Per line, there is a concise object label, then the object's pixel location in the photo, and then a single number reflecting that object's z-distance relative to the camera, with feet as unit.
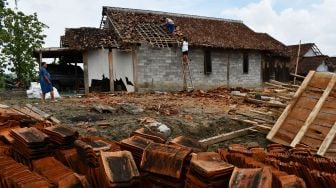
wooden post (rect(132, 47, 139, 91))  61.31
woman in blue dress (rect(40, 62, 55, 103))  40.56
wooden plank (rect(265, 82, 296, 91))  26.25
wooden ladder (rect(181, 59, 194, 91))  67.23
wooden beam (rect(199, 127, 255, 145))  22.35
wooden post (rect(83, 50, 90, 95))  59.52
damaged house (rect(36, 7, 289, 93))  60.54
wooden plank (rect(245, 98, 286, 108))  23.31
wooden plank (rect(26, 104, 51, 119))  25.72
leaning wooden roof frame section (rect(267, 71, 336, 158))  18.93
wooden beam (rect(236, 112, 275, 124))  24.50
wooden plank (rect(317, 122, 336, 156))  17.84
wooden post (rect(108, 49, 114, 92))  60.19
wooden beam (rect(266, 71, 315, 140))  21.13
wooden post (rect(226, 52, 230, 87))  75.25
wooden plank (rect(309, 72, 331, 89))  20.99
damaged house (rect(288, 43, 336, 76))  109.70
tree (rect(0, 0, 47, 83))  67.77
